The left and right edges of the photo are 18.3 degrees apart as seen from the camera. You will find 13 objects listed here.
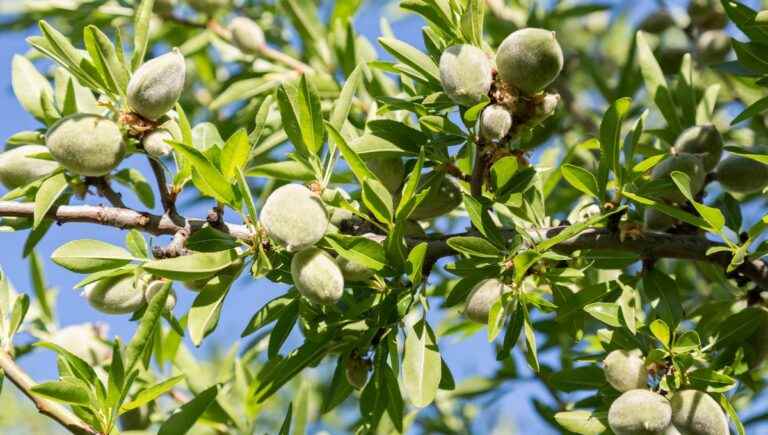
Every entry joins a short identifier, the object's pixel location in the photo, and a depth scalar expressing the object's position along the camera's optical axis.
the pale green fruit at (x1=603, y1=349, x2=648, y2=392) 1.23
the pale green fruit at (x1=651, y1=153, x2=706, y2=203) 1.27
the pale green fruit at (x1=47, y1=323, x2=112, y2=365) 1.43
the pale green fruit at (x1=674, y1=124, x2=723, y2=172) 1.31
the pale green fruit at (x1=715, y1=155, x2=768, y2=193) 1.30
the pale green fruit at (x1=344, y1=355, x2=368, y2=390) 1.27
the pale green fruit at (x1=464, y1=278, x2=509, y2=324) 1.22
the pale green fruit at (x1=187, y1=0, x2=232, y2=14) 1.58
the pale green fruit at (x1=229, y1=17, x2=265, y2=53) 1.54
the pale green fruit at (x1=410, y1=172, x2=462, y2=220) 1.26
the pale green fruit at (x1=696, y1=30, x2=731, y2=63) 1.55
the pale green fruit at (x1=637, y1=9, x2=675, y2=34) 1.61
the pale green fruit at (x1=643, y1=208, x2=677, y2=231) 1.28
